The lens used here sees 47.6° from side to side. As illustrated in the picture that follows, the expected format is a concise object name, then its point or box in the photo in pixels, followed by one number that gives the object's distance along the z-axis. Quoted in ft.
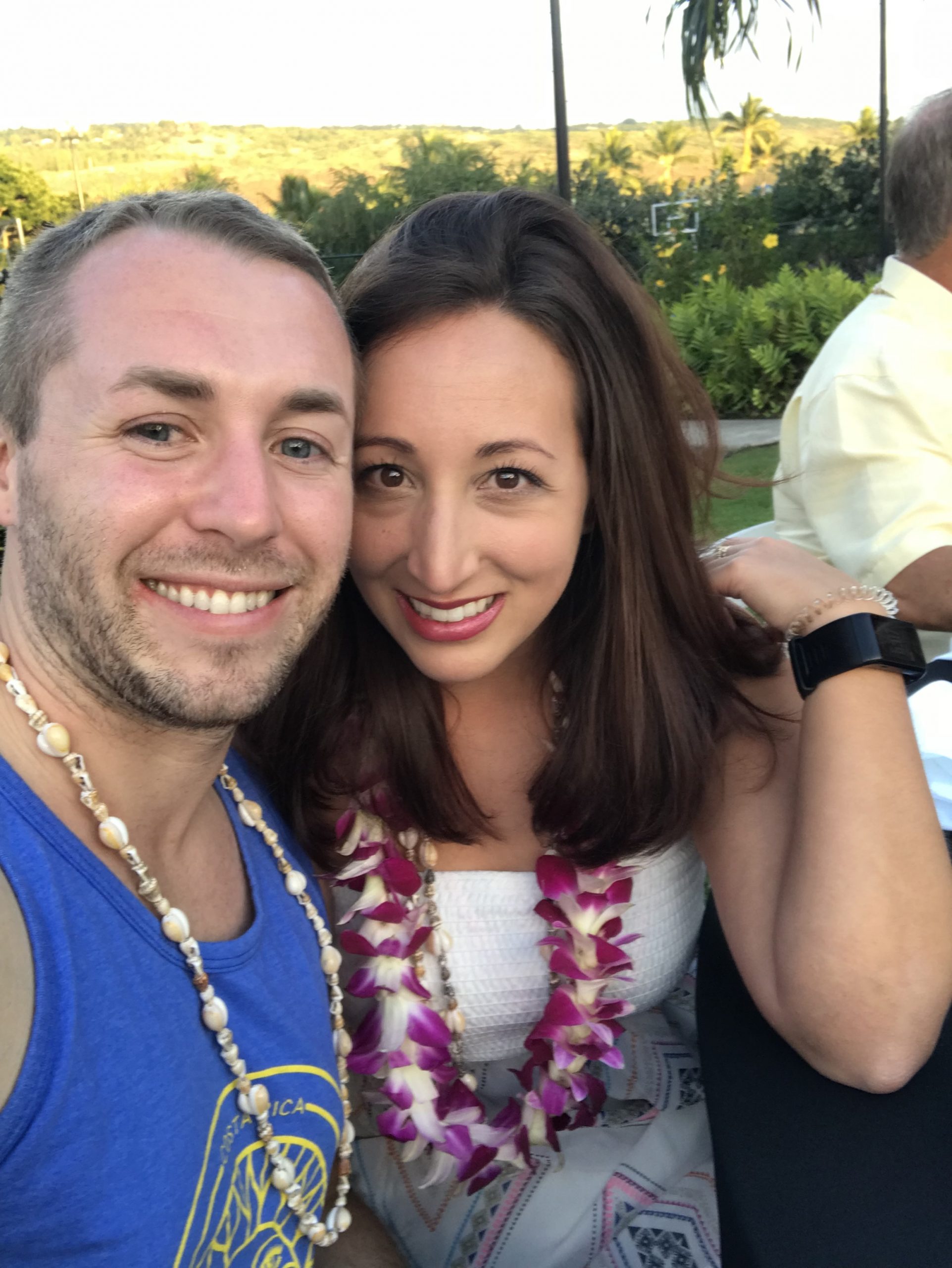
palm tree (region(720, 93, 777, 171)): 175.32
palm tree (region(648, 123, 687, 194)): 166.91
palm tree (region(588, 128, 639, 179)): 115.44
